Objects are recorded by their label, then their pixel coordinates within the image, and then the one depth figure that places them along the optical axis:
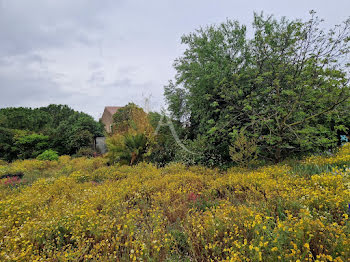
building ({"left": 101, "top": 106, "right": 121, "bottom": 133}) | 24.03
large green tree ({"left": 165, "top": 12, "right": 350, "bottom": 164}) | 4.59
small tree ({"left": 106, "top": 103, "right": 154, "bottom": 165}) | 7.77
